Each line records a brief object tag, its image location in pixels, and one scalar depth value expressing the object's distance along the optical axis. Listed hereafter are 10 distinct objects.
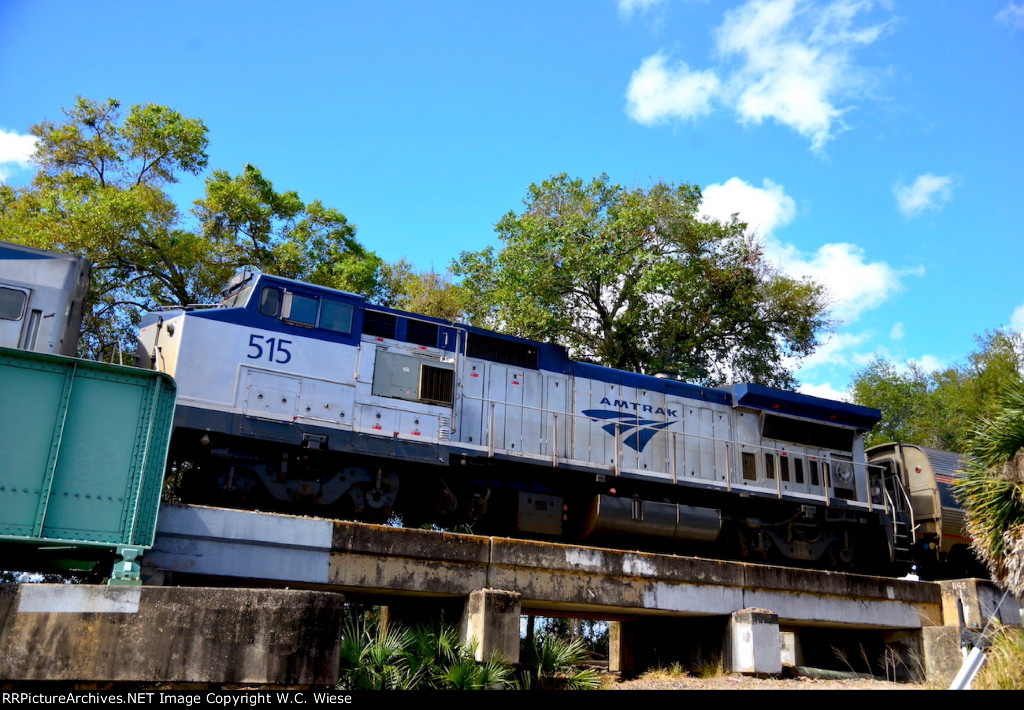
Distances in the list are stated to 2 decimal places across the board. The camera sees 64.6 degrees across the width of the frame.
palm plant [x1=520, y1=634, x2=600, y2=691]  11.29
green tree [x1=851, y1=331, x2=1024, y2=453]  32.44
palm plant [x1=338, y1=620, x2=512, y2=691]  9.34
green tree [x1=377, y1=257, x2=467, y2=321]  24.00
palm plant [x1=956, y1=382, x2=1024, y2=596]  11.13
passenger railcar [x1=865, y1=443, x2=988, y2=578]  17.25
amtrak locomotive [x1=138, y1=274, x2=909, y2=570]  11.85
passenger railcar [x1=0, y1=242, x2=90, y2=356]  10.89
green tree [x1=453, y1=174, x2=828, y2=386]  23.02
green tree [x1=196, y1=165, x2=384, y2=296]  20.92
